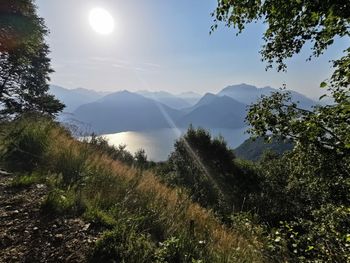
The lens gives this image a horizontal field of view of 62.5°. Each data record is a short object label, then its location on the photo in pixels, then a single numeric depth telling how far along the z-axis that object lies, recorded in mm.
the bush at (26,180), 5141
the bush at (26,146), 6422
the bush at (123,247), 3308
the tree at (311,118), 4254
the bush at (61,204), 4258
